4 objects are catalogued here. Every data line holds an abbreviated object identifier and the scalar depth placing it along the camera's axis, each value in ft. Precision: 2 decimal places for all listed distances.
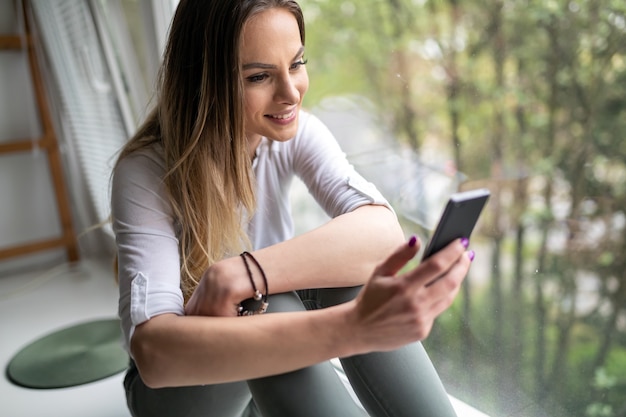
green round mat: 5.59
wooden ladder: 7.99
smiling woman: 2.65
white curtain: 6.68
